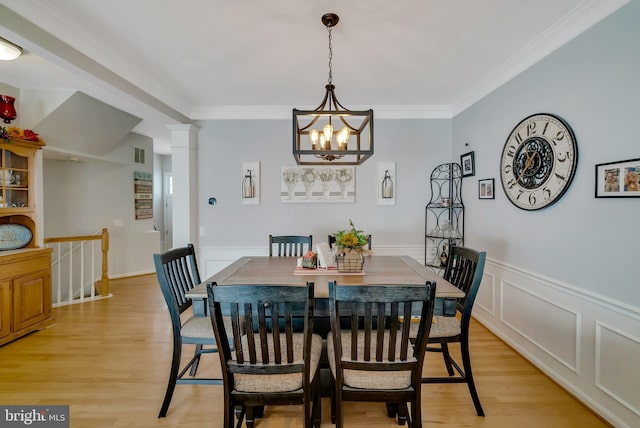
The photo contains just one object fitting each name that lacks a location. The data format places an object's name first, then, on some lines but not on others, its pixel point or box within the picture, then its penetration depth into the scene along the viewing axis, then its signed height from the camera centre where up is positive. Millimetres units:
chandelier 1918 +558
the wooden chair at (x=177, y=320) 1867 -798
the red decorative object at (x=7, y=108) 2885 +1031
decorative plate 2873 -289
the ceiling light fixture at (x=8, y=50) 2348 +1361
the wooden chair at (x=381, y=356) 1337 -752
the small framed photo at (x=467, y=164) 3393 +558
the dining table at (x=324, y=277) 1771 -497
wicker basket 2133 -403
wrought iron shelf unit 3672 -62
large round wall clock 2096 +403
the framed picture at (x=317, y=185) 3928 +336
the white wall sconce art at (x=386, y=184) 3926 +353
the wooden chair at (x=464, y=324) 1890 -838
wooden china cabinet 2779 -457
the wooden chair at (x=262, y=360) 1316 -757
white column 3744 +357
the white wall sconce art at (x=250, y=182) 3922 +375
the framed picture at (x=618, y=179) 1632 +187
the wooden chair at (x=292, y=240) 3043 -339
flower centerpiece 2131 -324
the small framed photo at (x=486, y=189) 3039 +232
